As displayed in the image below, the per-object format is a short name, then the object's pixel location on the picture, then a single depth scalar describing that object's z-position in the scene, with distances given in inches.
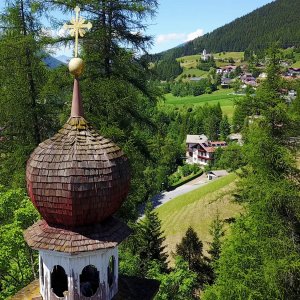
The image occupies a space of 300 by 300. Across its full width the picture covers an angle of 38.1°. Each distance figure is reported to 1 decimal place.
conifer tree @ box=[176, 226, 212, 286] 1253.7
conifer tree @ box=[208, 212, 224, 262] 1223.3
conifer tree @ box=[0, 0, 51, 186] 690.2
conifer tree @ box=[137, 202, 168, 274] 1222.5
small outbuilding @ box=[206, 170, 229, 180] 2780.5
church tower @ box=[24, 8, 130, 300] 273.3
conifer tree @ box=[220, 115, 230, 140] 3800.9
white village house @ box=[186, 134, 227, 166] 3437.5
